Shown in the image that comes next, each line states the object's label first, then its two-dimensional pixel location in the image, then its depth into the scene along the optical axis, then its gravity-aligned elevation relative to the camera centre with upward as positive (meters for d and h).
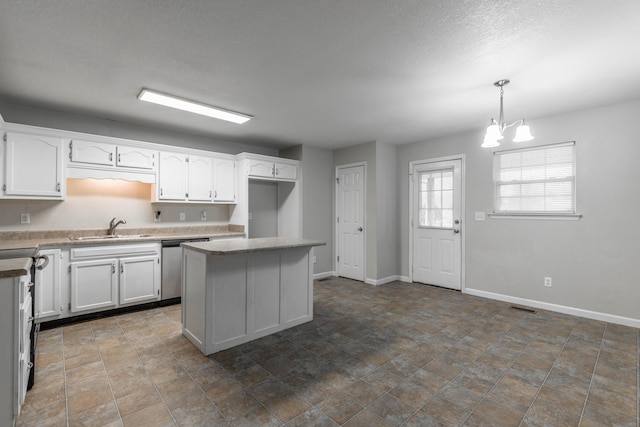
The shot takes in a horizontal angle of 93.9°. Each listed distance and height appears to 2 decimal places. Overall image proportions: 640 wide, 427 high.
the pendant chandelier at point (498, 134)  2.81 +0.76
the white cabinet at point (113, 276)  3.41 -0.77
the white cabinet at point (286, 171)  5.24 +0.74
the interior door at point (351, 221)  5.39 -0.15
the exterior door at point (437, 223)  4.79 -0.17
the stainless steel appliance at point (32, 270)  2.13 -0.42
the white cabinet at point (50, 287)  3.17 -0.81
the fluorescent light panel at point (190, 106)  3.10 +1.22
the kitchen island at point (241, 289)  2.65 -0.74
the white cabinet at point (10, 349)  1.61 -0.75
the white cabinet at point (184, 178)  4.26 +0.52
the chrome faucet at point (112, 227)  4.02 -0.19
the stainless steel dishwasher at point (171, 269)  4.01 -0.77
